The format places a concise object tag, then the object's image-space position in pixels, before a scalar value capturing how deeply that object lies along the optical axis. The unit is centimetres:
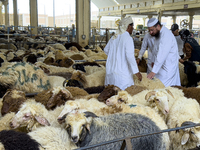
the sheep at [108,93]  333
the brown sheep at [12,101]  299
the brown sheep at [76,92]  362
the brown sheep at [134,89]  386
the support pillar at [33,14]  1731
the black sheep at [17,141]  182
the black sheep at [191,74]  574
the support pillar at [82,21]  1109
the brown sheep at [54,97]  314
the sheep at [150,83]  453
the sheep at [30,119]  236
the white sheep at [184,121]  232
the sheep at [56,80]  444
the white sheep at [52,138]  203
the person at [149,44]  492
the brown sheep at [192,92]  358
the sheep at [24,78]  393
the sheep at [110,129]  214
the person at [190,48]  605
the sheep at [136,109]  266
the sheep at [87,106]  252
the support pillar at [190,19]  2180
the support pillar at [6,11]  3200
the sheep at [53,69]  546
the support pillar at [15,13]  2408
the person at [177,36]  723
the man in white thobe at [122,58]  394
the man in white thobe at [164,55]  431
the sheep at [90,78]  475
